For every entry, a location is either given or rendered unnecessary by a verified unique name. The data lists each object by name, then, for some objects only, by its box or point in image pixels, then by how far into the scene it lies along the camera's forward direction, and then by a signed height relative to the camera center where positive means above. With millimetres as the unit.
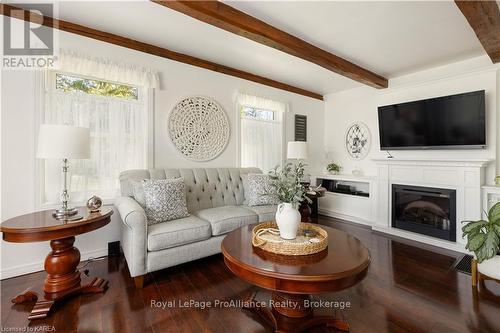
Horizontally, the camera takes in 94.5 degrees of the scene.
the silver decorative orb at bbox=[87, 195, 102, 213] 2133 -345
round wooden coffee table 1238 -581
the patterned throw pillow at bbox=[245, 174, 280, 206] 3148 -324
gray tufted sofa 2020 -559
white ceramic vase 1611 -378
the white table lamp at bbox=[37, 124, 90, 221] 1806 +189
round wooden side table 1642 -680
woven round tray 1475 -511
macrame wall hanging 3109 +554
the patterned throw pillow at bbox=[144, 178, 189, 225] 2324 -345
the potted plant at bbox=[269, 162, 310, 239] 1616 -237
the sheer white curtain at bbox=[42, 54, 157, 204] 2375 +419
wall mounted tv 2969 +625
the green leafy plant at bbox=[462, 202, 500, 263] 1936 -610
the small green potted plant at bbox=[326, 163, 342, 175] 4609 -26
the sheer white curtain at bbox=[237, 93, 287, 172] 3834 +577
